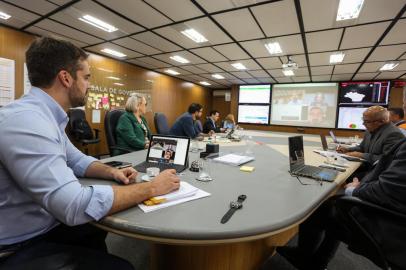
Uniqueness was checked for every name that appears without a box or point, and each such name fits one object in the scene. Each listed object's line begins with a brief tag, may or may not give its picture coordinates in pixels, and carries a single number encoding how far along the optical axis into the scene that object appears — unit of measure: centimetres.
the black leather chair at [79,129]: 425
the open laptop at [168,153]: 139
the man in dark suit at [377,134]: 215
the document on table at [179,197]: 82
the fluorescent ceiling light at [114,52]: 462
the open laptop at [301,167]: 133
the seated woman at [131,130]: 248
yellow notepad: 142
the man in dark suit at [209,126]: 607
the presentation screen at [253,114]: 783
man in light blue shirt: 68
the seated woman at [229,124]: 478
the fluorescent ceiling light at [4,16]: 309
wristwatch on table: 75
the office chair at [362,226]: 101
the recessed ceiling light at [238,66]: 527
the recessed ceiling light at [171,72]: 632
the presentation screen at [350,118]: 646
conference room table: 69
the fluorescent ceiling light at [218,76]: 672
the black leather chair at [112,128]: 243
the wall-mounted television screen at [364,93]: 621
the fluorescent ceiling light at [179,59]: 490
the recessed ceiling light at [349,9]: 237
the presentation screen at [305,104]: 683
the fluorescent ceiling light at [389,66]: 466
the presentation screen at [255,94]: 774
